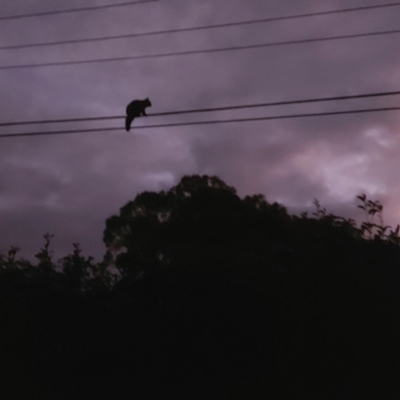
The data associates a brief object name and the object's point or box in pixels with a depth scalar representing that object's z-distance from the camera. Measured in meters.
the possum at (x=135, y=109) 10.07
